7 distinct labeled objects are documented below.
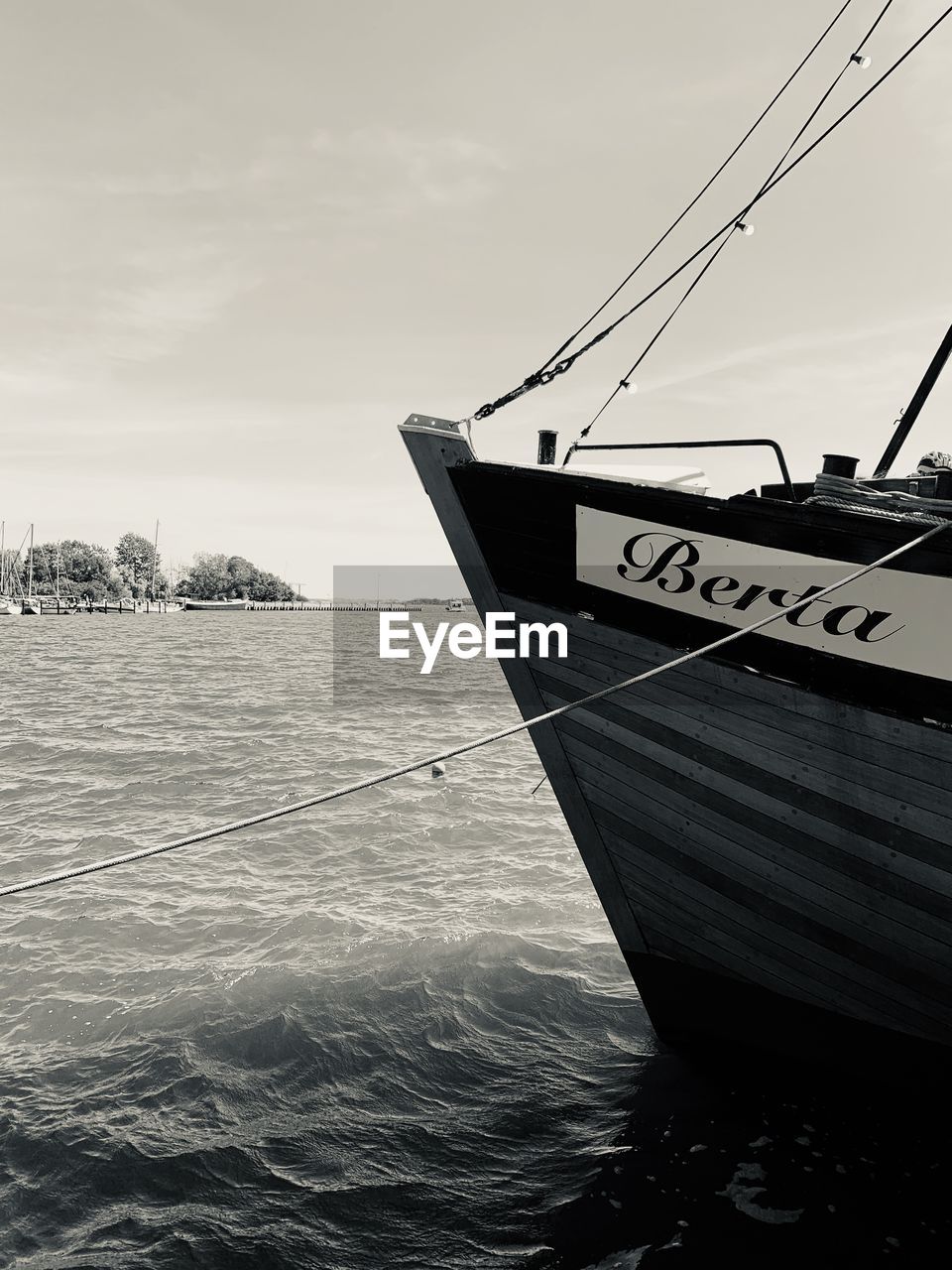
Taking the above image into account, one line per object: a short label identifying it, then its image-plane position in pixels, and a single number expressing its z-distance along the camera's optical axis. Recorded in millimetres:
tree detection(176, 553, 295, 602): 155500
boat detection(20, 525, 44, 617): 90625
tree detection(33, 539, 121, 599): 117938
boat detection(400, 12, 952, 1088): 3357
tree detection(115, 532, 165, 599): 135138
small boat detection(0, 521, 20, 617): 86188
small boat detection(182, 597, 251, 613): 143500
